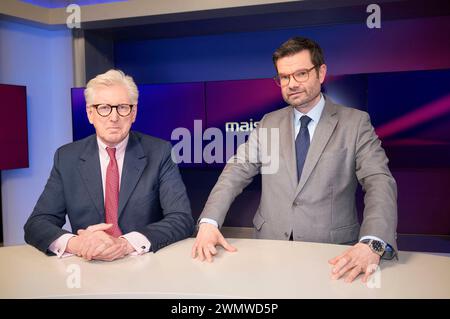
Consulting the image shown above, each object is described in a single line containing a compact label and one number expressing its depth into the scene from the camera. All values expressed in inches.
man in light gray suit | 80.6
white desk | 49.0
